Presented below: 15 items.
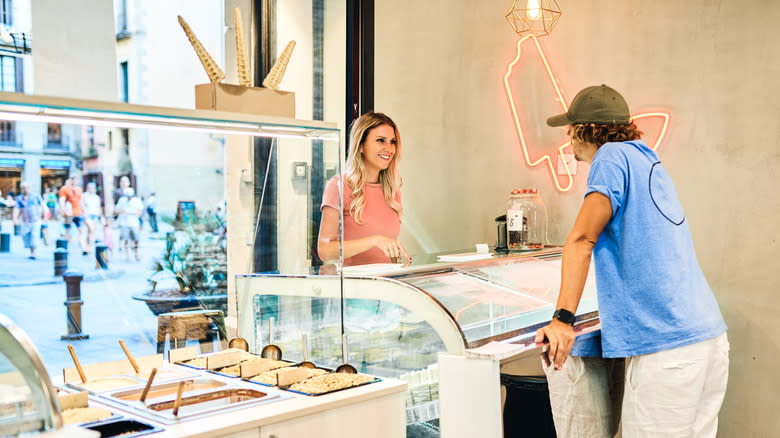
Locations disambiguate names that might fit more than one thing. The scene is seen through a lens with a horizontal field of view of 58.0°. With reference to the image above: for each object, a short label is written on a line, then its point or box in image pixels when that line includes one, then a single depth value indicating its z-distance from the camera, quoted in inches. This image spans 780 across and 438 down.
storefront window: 79.9
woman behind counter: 132.0
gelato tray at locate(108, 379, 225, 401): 76.2
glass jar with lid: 163.9
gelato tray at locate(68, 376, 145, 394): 78.9
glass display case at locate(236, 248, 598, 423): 87.9
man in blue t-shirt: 84.4
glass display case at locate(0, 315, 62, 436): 52.4
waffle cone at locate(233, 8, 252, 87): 79.5
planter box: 93.8
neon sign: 164.2
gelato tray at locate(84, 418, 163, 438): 64.6
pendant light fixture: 154.5
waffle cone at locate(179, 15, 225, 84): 77.5
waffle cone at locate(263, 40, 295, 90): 82.5
